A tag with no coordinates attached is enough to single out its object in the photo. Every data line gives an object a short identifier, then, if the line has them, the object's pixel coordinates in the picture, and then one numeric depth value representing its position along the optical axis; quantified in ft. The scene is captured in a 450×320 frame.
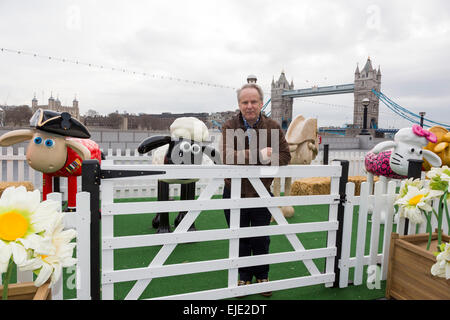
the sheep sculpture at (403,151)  11.90
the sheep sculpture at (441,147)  13.03
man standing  7.31
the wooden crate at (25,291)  3.98
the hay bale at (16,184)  13.47
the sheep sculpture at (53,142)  10.78
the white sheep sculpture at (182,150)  10.36
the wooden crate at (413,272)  6.61
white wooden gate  6.16
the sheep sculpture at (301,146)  14.71
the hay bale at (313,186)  17.98
